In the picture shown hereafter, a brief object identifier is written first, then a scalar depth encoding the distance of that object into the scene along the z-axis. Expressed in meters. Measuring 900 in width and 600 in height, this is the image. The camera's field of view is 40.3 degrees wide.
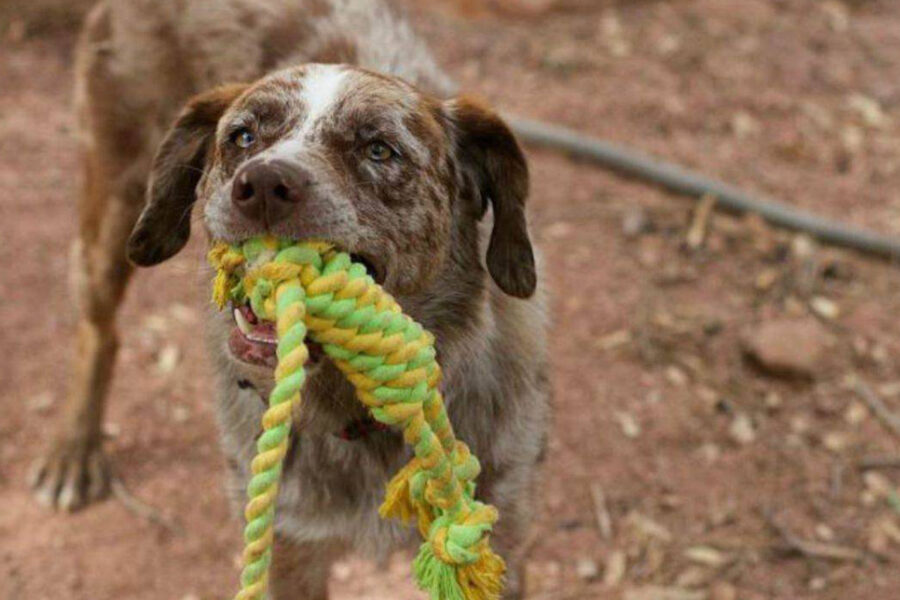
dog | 2.74
